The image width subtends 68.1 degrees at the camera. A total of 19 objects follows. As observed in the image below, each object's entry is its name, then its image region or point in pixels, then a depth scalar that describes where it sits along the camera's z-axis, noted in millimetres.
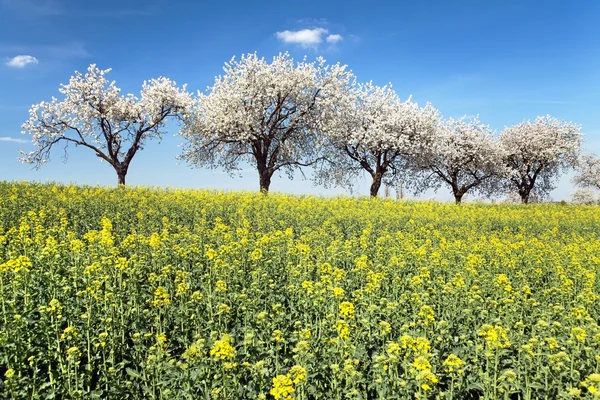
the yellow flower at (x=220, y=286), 7047
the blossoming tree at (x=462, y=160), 46031
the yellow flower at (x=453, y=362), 4516
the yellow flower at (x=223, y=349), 4383
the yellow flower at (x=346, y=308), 5543
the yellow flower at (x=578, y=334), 5629
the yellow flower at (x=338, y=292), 6363
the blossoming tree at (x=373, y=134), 39156
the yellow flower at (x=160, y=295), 6834
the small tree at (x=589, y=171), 69688
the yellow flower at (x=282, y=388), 3775
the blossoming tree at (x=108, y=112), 41750
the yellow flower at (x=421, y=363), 4391
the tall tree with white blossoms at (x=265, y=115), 36188
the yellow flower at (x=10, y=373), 4591
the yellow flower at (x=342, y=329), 5031
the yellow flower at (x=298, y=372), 4177
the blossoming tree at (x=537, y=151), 51312
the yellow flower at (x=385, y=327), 5718
